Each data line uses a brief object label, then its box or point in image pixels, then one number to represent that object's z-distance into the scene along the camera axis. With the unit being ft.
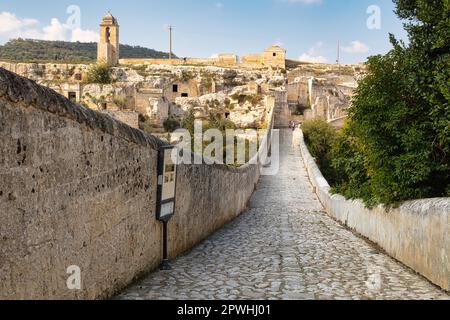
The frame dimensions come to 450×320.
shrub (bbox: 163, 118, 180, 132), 174.29
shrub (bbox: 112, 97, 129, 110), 188.01
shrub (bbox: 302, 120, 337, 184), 119.95
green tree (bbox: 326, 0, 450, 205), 23.31
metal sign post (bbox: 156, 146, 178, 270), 21.84
